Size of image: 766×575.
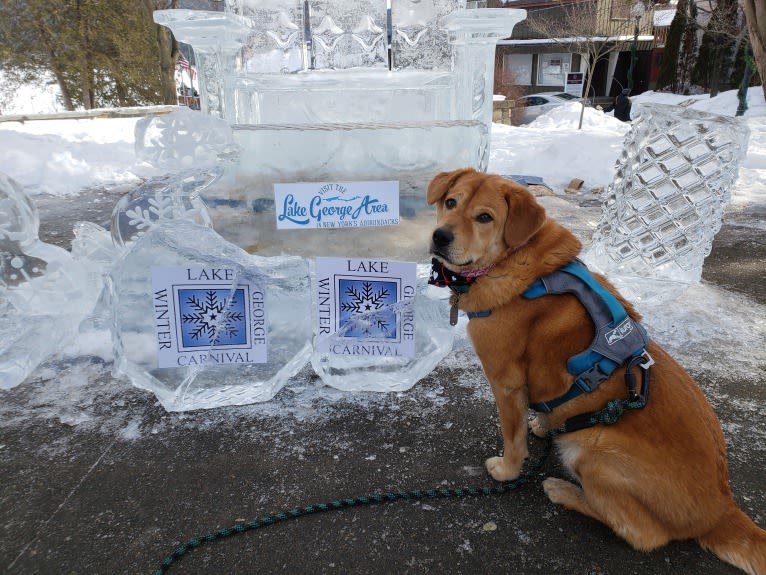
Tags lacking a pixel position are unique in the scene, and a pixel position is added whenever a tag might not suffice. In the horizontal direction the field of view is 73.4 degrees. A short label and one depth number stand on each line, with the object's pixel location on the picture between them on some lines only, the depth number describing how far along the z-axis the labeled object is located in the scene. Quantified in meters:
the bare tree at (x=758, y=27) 6.20
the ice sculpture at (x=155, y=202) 2.83
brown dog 1.65
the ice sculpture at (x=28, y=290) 2.78
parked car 21.27
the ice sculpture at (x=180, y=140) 2.67
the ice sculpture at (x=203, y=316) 2.55
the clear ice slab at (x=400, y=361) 2.86
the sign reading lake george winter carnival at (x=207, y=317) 2.58
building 24.89
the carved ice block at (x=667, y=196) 3.42
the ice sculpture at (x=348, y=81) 3.21
